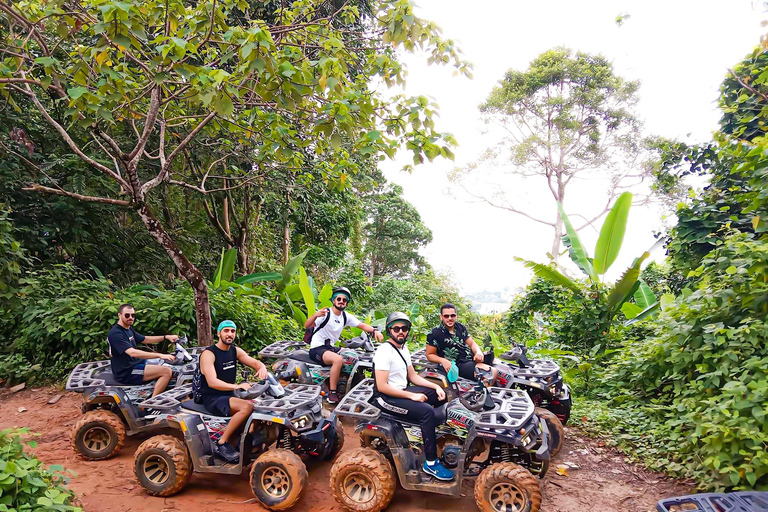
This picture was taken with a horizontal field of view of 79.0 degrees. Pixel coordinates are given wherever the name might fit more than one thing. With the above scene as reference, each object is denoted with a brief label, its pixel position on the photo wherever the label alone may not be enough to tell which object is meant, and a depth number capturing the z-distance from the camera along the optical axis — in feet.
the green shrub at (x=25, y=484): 9.45
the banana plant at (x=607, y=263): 25.26
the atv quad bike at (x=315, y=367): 20.75
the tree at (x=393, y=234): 65.21
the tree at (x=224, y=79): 13.60
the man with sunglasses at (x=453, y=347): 17.24
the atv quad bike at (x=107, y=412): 16.37
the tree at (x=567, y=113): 59.77
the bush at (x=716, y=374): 12.50
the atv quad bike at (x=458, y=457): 12.15
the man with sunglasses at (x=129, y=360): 17.31
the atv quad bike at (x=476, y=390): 14.40
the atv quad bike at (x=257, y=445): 13.35
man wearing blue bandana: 14.24
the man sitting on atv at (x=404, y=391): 13.09
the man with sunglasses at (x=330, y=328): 21.12
